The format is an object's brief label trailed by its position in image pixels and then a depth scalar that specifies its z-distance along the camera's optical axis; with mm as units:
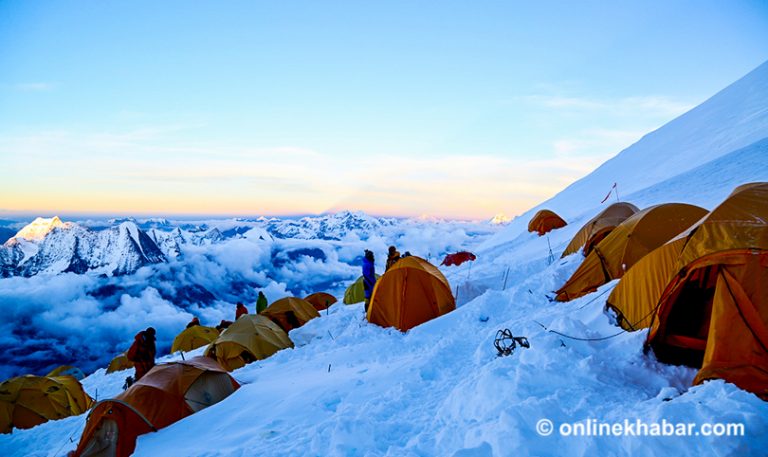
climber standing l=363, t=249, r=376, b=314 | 13375
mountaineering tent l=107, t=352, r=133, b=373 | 27002
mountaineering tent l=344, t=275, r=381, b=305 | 22703
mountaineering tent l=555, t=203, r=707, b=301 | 9500
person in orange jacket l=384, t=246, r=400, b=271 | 13656
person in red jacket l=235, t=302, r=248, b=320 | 21895
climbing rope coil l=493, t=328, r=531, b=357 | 6293
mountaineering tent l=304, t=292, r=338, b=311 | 27936
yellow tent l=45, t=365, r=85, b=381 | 28739
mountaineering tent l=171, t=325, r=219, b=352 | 22781
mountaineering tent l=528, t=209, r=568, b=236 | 24531
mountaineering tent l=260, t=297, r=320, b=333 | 19812
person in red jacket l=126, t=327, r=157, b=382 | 12156
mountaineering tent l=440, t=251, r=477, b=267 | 25047
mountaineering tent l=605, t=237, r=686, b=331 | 6199
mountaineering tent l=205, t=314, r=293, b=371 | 14008
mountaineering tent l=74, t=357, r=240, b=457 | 7109
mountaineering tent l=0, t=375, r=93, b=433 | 17250
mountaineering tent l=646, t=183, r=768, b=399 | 4527
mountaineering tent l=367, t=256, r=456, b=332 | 11469
